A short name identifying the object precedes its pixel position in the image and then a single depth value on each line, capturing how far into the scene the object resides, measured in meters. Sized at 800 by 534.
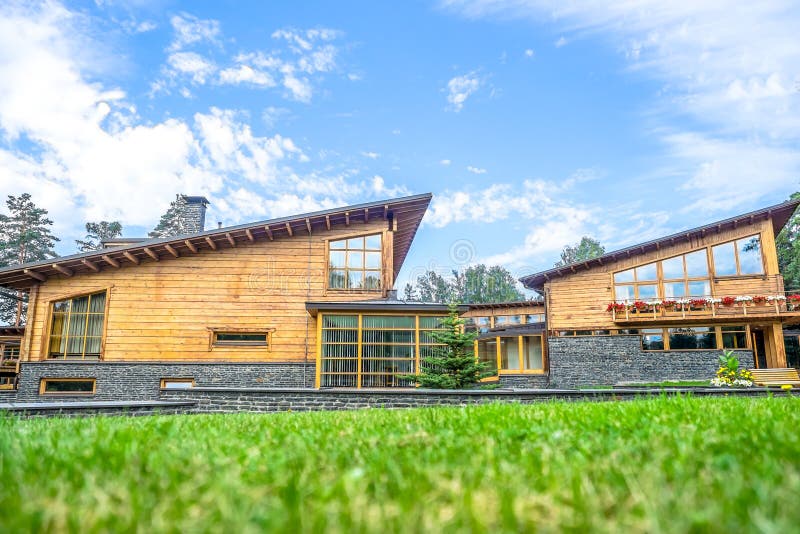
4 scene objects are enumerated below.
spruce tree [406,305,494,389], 13.76
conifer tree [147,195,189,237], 51.34
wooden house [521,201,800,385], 20.30
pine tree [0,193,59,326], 45.00
